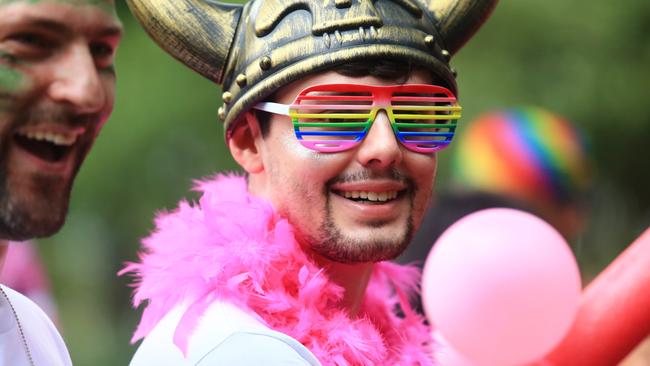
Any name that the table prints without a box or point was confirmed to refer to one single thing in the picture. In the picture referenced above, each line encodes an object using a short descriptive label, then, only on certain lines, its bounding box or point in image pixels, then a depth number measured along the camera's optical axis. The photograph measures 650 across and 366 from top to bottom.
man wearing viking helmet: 5.98
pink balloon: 6.67
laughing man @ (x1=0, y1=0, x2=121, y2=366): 5.33
